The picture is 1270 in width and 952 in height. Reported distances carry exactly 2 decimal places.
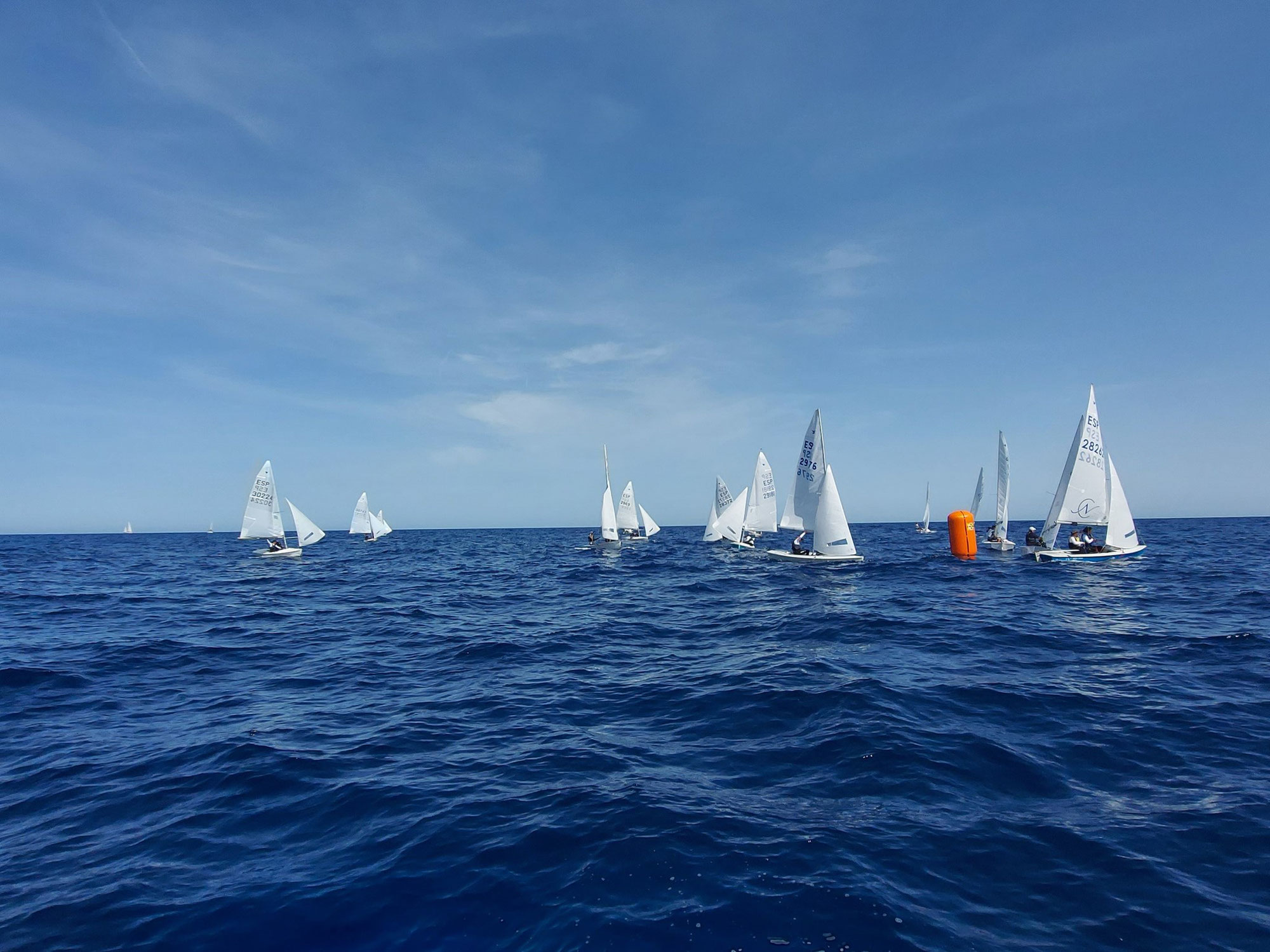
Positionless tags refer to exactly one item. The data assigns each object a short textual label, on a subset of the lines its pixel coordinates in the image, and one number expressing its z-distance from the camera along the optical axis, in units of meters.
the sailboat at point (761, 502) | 50.97
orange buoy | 42.97
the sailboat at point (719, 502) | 67.00
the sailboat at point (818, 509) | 35.28
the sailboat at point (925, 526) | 106.00
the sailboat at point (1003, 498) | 47.72
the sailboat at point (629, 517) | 71.50
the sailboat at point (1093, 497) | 35.59
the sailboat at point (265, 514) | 53.12
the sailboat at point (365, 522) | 106.38
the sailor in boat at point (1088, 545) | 36.09
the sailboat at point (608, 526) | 61.25
